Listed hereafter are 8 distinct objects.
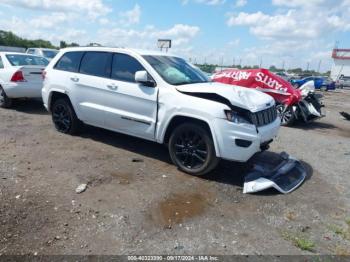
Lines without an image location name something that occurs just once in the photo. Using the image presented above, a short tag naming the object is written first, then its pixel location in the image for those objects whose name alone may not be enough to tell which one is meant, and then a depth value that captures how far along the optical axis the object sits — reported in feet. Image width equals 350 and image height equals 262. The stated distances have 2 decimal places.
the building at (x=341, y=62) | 188.03
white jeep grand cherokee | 15.89
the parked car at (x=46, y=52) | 60.23
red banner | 33.99
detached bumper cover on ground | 15.79
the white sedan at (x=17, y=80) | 30.25
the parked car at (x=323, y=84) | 109.19
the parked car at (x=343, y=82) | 135.09
